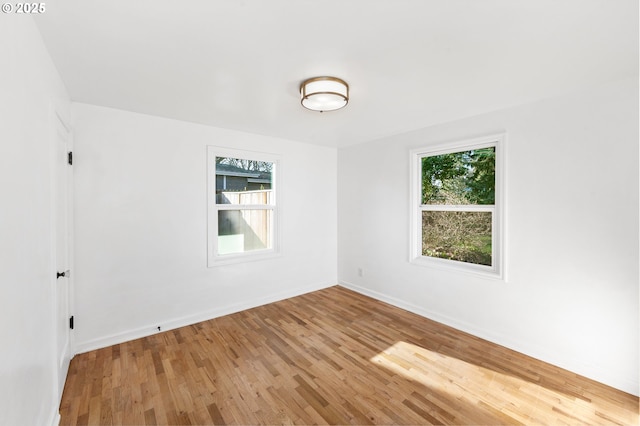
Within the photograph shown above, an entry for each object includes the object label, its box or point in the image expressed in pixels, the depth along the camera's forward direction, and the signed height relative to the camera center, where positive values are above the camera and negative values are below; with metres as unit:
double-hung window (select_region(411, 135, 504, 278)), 3.05 +0.07
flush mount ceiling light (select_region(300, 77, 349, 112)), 2.17 +0.96
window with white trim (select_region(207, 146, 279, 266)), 3.57 +0.09
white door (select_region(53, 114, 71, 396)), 2.02 -0.30
